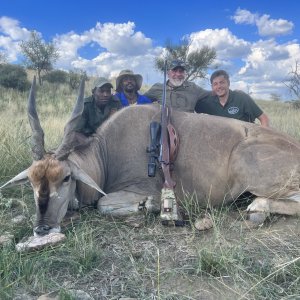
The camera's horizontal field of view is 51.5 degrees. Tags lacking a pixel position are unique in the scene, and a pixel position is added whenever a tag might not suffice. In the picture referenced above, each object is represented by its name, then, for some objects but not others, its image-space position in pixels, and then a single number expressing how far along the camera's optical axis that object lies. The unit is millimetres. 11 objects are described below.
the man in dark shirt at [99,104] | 4565
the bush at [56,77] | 20006
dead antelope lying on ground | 2932
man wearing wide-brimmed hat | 5007
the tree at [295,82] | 8539
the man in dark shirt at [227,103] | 4886
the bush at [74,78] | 19107
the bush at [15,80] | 16545
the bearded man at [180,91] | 4860
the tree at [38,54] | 19949
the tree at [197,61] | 18299
